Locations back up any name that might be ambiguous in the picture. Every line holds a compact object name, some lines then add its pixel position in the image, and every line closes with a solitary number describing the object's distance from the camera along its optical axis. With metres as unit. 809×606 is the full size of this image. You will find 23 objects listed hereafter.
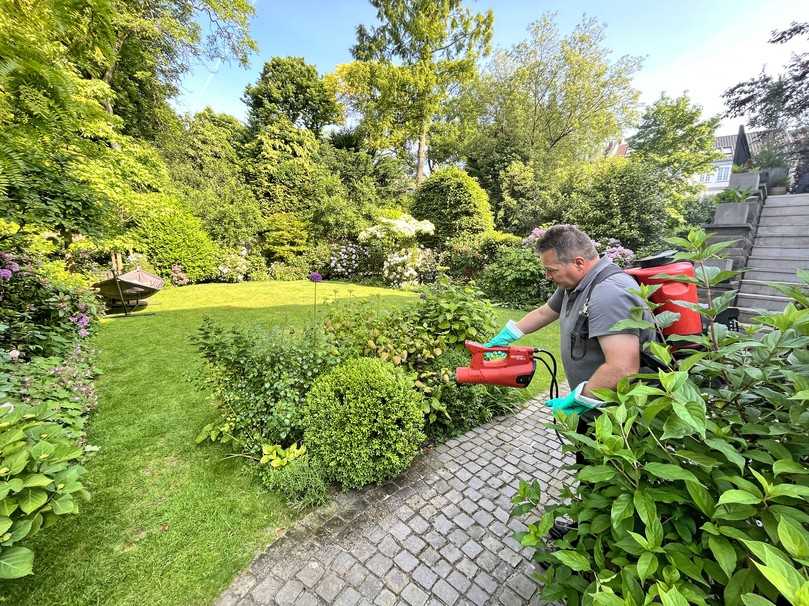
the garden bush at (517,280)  8.00
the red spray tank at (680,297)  1.40
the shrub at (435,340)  2.86
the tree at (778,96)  7.54
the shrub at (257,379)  2.42
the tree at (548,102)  14.36
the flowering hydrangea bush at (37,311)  3.06
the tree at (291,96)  14.42
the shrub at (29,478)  1.04
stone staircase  4.21
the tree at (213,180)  10.98
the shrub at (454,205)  11.38
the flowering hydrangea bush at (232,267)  10.64
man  1.44
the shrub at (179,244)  9.19
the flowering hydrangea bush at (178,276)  9.59
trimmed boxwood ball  2.22
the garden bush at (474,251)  9.94
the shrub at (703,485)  0.63
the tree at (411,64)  14.70
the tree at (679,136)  15.14
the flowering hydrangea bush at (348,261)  12.00
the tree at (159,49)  4.84
